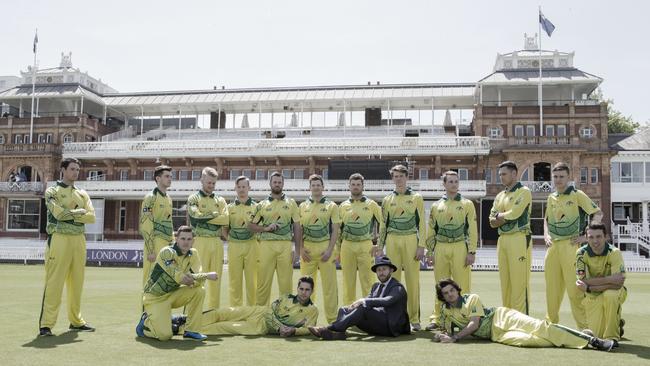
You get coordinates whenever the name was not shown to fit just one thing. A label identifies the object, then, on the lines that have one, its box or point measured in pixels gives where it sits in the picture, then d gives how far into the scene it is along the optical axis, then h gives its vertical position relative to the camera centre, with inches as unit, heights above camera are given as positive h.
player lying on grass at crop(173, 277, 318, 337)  320.8 -56.1
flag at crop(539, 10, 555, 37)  1472.7 +490.9
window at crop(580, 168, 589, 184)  1583.4 +125.8
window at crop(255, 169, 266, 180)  1702.8 +118.6
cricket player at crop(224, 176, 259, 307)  380.5 -24.7
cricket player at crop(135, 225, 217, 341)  301.6 -39.8
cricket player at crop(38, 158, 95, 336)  327.6 -17.6
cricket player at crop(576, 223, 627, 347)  296.2 -30.8
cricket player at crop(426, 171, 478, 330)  359.9 -11.9
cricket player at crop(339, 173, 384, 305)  378.9 -18.7
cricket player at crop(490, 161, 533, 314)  349.7 -11.5
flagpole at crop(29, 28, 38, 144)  1856.9 +284.8
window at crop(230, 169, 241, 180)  1724.7 +125.0
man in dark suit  307.9 -51.7
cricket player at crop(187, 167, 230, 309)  367.9 -6.1
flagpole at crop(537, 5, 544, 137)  1595.7 +302.5
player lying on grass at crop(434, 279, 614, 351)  276.5 -52.9
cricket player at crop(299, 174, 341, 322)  374.3 -10.8
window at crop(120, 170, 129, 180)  1782.0 +120.1
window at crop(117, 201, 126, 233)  1756.9 -12.8
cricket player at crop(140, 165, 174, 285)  351.6 -3.5
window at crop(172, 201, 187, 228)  1668.4 -0.9
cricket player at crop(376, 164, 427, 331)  365.7 -9.2
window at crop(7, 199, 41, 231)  1780.3 -6.7
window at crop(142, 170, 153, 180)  1753.2 +119.4
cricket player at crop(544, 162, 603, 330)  336.5 -11.0
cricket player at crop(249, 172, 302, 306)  373.7 -14.4
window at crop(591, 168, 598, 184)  1577.3 +124.4
